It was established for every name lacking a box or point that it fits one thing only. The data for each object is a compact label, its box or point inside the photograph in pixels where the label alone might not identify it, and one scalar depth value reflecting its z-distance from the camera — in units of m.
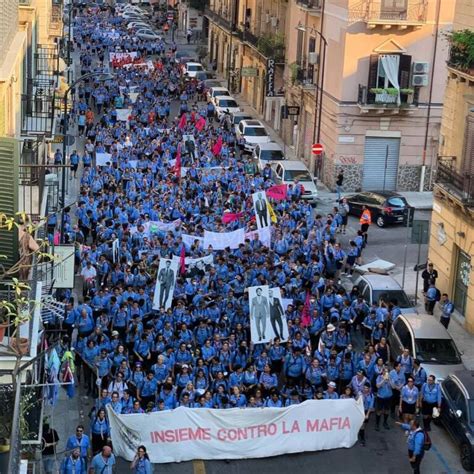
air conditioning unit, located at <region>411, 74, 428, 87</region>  44.44
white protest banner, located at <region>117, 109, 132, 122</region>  51.09
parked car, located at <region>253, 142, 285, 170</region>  47.34
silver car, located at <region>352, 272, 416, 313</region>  28.48
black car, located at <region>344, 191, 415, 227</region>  39.19
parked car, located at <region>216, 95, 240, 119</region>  59.41
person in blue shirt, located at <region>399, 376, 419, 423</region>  22.06
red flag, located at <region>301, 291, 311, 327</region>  25.78
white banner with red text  20.28
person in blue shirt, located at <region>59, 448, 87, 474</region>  18.09
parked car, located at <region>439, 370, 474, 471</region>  20.88
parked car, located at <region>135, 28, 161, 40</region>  92.00
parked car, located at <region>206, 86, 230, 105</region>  62.40
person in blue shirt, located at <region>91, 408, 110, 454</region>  19.88
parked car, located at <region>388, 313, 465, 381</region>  24.36
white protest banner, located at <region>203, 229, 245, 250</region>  31.42
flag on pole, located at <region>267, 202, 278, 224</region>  32.97
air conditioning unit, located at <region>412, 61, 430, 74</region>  44.34
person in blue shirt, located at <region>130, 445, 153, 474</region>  18.52
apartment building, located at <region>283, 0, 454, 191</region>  43.94
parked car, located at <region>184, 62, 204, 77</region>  71.00
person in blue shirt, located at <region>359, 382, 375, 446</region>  21.81
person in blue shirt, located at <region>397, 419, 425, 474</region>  19.91
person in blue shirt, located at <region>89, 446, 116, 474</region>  18.30
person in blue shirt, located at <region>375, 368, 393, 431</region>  22.38
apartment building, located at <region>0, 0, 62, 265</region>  15.42
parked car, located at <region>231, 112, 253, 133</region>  55.97
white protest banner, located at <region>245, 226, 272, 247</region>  32.28
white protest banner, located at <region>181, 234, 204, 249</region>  31.31
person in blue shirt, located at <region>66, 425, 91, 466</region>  18.70
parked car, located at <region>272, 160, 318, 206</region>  42.34
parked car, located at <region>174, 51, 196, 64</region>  78.08
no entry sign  46.05
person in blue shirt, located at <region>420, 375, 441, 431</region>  21.92
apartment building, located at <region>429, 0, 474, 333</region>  29.36
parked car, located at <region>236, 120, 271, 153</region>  51.59
